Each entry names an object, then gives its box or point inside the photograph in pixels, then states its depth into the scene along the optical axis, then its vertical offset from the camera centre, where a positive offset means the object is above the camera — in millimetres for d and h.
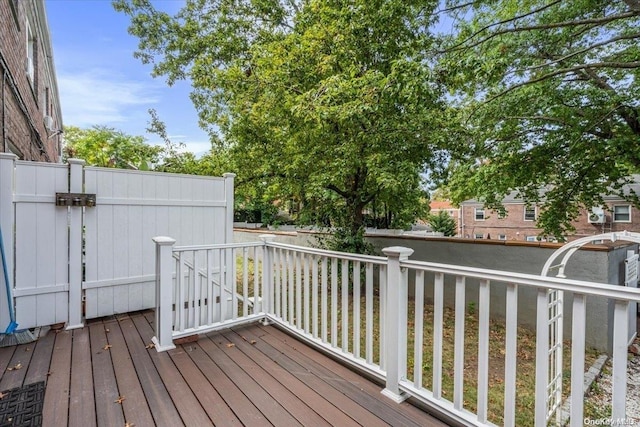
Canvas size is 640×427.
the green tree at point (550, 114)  4898 +1657
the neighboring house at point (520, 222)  15852 -678
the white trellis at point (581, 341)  1267 -656
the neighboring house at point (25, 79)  3545 +1975
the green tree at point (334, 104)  3938 +1480
